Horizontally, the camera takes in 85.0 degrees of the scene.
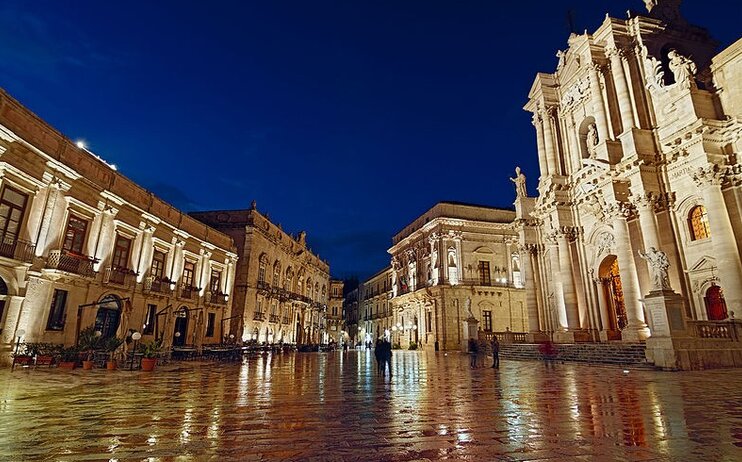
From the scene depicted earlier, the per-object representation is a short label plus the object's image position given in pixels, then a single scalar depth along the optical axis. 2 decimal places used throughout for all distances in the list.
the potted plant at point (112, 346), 13.48
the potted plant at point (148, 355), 13.07
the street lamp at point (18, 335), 13.23
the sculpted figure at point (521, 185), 26.97
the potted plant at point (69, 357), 12.95
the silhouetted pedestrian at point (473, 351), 15.77
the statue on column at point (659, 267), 13.44
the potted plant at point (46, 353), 13.45
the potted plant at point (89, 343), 13.67
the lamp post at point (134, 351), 13.36
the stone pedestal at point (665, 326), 12.76
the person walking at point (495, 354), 14.76
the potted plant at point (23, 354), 12.92
